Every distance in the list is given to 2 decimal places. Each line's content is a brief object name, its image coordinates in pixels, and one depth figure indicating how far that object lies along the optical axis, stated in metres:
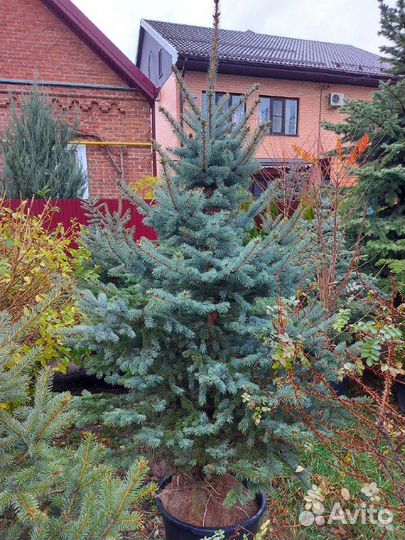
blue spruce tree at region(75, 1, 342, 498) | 2.04
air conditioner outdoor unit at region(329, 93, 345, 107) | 14.85
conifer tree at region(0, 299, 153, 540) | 1.30
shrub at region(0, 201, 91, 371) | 2.93
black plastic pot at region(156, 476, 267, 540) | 2.17
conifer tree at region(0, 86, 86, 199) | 6.26
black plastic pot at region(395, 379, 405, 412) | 4.16
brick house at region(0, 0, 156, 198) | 7.83
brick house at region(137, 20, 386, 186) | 13.31
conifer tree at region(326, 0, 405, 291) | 4.63
